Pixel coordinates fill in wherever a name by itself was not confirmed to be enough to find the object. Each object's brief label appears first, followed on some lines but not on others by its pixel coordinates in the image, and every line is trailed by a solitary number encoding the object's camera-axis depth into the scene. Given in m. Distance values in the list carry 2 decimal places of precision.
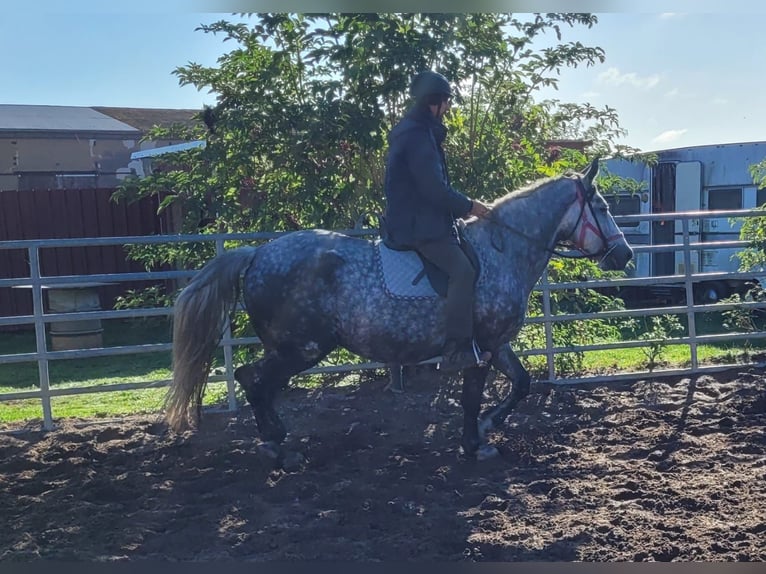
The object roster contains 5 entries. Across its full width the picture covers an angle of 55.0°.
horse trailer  12.61
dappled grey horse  4.95
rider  4.67
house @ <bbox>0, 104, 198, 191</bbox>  16.42
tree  6.87
